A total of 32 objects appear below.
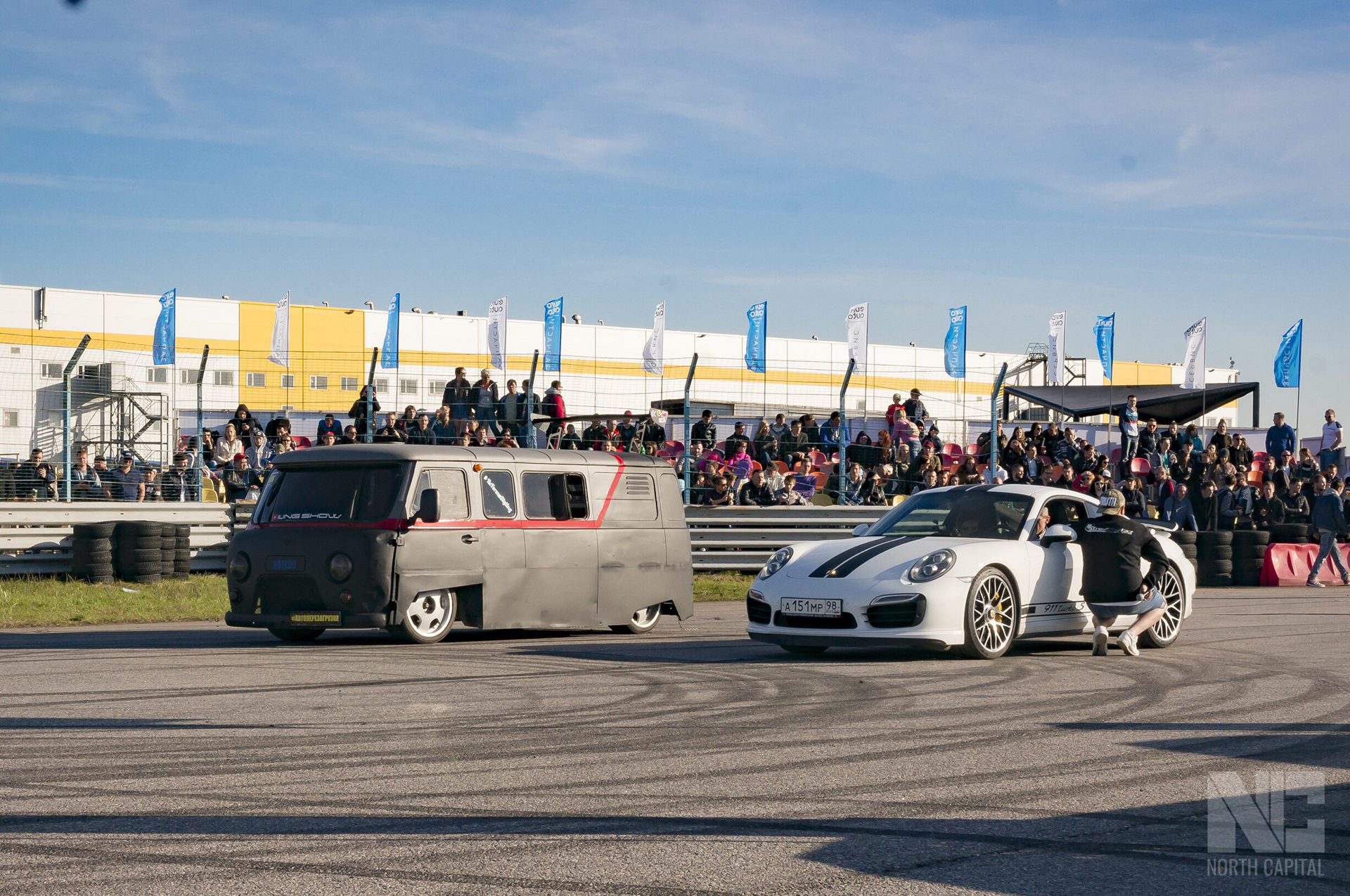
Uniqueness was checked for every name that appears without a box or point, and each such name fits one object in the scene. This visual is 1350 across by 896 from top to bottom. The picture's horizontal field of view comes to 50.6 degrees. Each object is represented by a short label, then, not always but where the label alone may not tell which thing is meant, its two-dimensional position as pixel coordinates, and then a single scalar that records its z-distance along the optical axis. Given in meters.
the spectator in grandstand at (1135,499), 20.83
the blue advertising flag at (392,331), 41.98
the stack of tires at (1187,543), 21.02
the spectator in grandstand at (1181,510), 22.72
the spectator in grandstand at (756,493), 20.06
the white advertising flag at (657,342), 38.56
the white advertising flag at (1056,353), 41.69
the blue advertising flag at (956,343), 36.72
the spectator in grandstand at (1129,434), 23.81
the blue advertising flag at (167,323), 30.55
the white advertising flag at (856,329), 32.28
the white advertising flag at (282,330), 39.34
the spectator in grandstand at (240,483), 19.00
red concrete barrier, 22.28
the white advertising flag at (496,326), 36.44
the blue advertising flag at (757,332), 38.50
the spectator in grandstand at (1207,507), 22.53
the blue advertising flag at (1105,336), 39.72
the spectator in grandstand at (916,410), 22.56
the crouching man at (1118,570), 11.66
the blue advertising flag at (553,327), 37.88
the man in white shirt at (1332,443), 25.55
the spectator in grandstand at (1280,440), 25.12
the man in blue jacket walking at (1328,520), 22.22
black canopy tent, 28.06
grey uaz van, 12.11
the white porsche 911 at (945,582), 10.76
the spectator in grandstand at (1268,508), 23.02
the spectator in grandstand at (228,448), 19.25
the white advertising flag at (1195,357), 30.66
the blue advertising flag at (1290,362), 30.05
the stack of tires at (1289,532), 22.73
